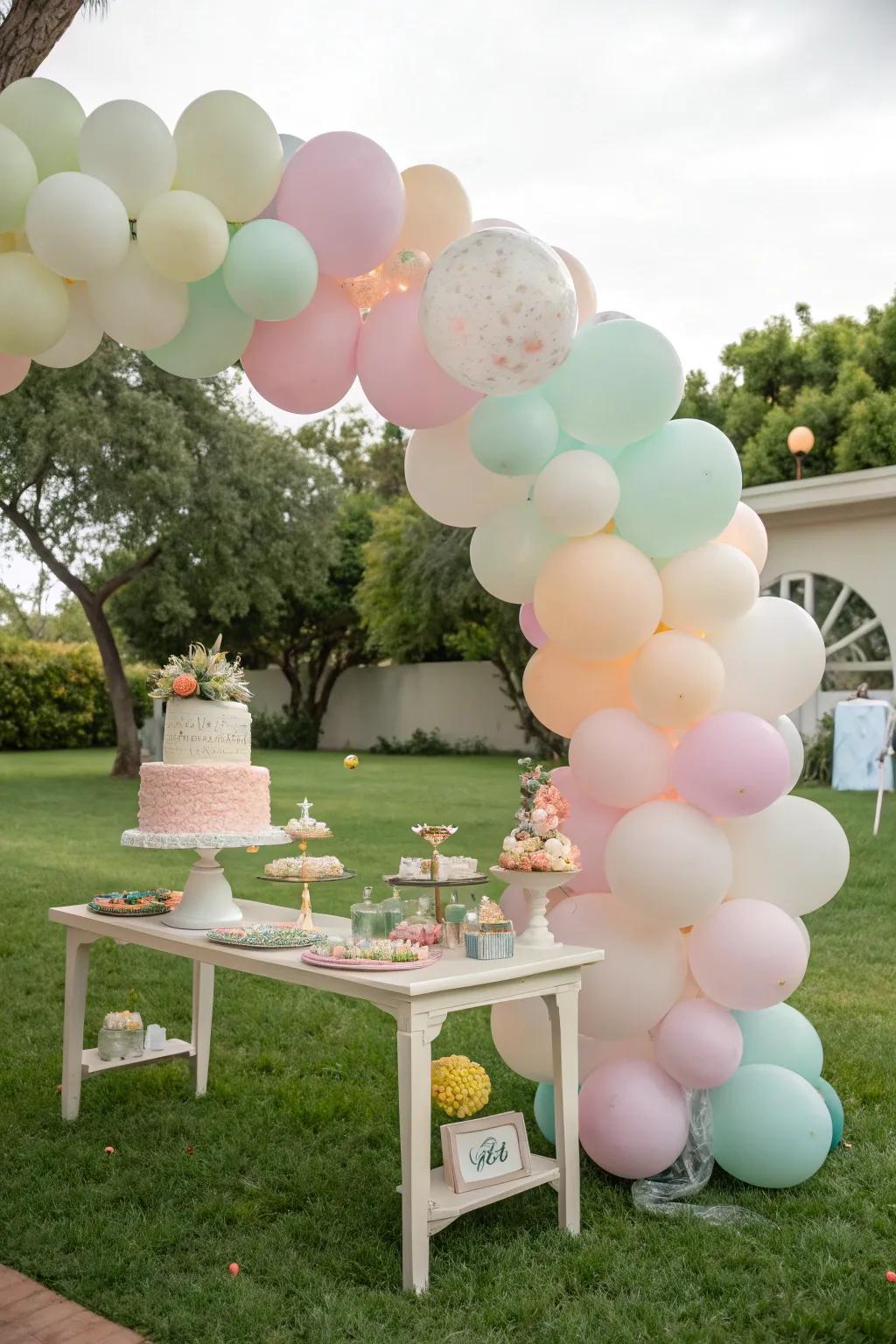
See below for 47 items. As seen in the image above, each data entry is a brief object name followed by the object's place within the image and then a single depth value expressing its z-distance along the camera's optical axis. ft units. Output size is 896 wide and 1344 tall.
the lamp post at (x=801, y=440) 56.83
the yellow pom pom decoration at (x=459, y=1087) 12.12
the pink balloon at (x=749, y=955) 12.21
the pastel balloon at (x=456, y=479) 13.87
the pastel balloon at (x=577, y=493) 12.21
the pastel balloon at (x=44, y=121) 12.10
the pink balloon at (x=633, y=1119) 12.39
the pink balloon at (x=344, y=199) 12.17
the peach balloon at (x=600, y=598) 12.23
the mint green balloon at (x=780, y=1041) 13.19
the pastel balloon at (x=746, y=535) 13.89
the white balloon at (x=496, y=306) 11.41
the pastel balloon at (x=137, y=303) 12.26
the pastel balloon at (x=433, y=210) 13.19
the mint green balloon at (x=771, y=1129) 12.55
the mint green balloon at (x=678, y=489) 12.44
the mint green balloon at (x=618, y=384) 12.14
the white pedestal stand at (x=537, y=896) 11.99
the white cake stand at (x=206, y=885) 12.92
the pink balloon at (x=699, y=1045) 12.39
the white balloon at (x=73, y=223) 11.35
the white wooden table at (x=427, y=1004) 10.56
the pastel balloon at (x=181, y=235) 11.71
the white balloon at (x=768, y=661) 12.87
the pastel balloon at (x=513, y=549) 13.33
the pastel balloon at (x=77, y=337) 13.07
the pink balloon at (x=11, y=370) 13.20
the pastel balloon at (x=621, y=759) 12.46
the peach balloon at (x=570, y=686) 13.47
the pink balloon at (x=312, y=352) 13.15
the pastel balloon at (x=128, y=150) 11.71
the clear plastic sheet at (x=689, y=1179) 12.34
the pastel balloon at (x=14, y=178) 11.50
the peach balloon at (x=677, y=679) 12.23
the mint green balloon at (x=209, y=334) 12.87
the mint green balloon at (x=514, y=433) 12.35
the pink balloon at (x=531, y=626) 14.33
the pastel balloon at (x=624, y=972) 12.41
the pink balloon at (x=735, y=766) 11.93
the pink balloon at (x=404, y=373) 12.67
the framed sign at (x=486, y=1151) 11.56
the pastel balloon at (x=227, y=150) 12.02
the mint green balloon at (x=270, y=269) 11.98
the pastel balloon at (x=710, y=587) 12.59
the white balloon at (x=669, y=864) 11.98
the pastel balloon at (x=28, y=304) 11.78
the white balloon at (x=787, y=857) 12.90
